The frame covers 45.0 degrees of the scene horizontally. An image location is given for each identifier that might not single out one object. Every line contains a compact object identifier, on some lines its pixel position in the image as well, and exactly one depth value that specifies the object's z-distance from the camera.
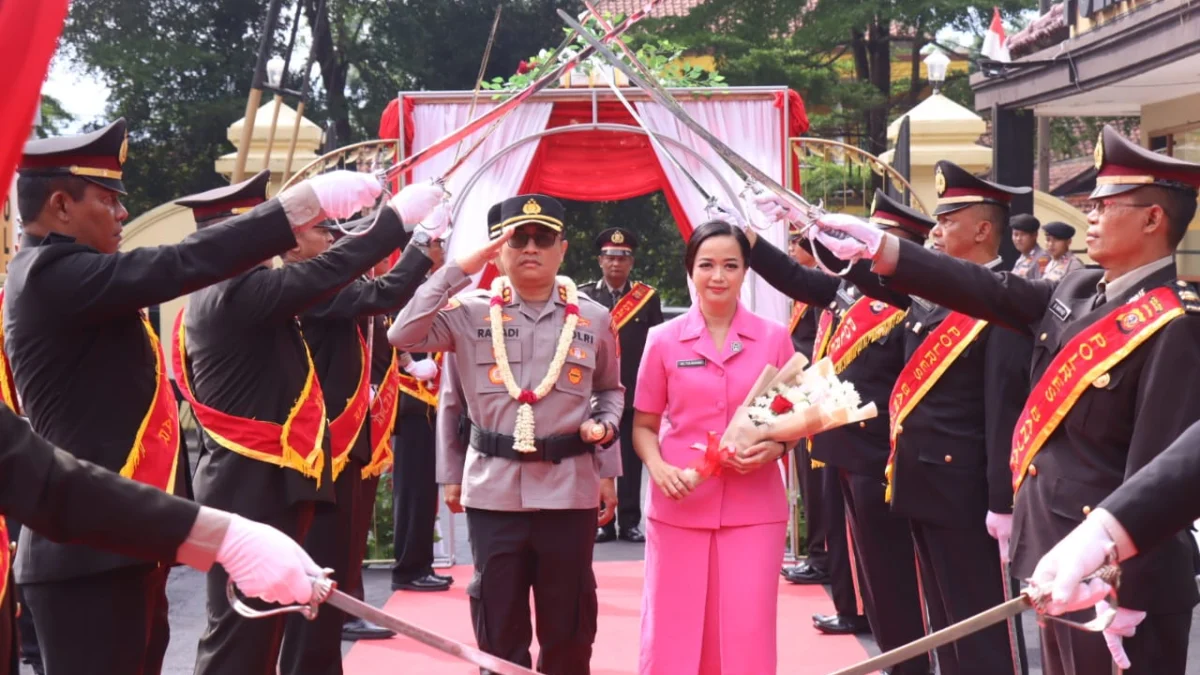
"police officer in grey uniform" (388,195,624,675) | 4.59
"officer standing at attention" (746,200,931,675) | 5.23
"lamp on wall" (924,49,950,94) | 12.19
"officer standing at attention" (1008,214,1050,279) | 11.62
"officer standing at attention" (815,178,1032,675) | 4.48
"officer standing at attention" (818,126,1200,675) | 3.31
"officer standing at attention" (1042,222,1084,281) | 11.58
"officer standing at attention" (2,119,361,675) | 3.19
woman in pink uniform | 4.38
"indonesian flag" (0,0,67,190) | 1.84
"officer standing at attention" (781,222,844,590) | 7.49
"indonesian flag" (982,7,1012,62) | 12.34
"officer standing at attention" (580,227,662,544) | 9.02
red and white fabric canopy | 8.57
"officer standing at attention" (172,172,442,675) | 3.98
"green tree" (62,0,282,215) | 22.17
